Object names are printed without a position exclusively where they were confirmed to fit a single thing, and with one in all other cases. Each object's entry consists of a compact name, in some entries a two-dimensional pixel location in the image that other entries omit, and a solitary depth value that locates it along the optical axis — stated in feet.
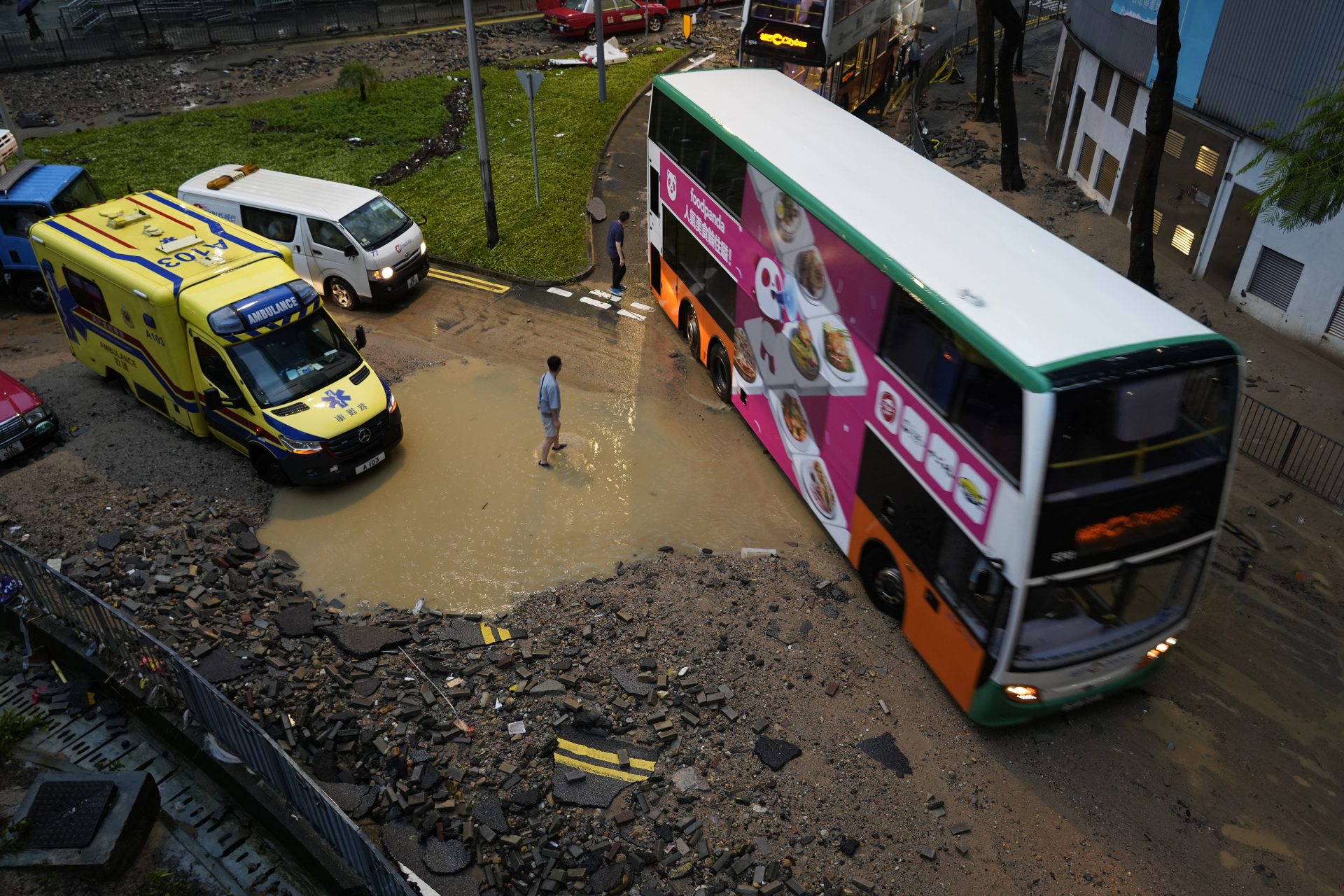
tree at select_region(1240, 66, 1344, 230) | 34.73
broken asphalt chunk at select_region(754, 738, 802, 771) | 29.53
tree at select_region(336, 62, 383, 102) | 88.43
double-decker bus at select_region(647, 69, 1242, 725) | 25.07
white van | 55.06
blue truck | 56.65
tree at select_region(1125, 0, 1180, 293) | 47.80
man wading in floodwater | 41.63
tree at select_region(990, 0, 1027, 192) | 69.87
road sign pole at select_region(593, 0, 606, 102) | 85.40
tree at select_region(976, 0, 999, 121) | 72.18
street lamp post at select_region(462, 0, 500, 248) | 55.83
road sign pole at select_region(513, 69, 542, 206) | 58.49
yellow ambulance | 40.98
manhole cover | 22.76
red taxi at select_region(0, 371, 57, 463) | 41.75
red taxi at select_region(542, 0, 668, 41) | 108.27
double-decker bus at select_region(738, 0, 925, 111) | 75.82
